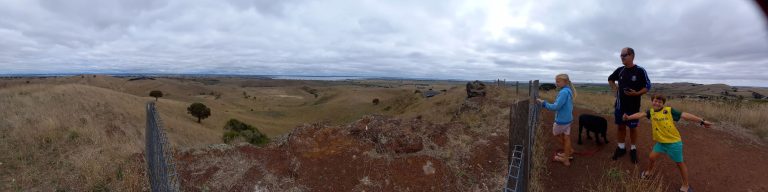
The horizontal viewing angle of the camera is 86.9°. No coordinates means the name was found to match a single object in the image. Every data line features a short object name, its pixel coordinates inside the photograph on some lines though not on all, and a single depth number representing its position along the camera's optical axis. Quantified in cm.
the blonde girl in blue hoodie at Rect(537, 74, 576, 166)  671
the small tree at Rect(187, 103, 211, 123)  3497
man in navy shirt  667
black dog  821
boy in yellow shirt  593
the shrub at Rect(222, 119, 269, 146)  2324
